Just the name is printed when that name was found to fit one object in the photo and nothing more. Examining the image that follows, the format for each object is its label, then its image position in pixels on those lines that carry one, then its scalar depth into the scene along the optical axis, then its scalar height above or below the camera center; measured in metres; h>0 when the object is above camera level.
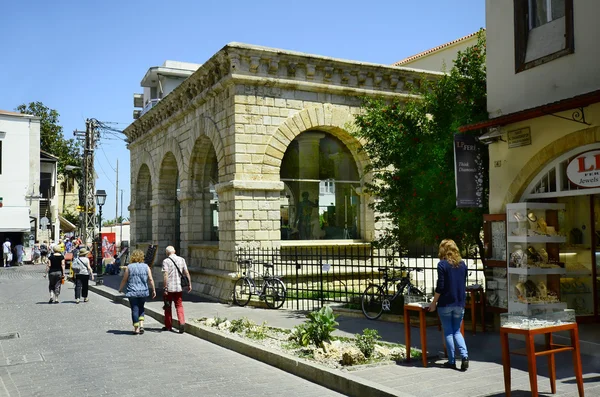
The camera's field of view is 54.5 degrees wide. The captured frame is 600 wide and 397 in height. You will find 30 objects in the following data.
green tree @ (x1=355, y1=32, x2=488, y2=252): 11.55 +1.61
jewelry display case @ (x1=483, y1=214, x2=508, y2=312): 9.45 -0.57
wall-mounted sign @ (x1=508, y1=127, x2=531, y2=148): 8.98 +1.38
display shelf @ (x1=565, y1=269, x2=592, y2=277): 9.75 -0.81
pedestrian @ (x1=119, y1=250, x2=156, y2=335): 11.43 -1.08
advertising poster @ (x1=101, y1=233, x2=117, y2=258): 32.78 -0.88
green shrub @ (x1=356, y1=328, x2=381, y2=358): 7.94 -1.57
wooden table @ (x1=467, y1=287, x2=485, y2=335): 9.73 -1.36
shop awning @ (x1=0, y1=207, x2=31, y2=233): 37.66 +1.01
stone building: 15.30 +2.20
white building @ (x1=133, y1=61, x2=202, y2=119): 23.97 +6.42
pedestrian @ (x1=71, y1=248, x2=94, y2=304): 17.00 -1.14
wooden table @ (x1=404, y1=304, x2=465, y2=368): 7.49 -1.29
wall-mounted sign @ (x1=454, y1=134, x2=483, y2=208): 10.04 +0.98
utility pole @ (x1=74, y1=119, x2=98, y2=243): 30.22 +2.70
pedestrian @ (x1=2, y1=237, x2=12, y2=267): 36.66 -1.16
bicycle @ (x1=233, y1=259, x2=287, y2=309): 13.95 -1.42
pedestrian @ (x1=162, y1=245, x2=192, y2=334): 11.82 -1.04
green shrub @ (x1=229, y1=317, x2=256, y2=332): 10.59 -1.73
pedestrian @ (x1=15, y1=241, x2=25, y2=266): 38.50 -1.23
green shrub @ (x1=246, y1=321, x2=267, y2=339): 9.93 -1.78
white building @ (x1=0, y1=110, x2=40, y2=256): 38.25 +4.06
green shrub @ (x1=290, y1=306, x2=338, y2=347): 8.59 -1.47
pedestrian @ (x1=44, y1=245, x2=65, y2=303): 16.64 -0.98
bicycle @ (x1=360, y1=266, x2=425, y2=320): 11.54 -1.40
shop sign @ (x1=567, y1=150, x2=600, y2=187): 8.04 +0.78
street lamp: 22.94 -0.30
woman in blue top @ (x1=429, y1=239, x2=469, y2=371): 7.34 -0.91
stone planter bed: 7.67 -1.76
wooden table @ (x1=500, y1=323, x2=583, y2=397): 5.58 -1.26
